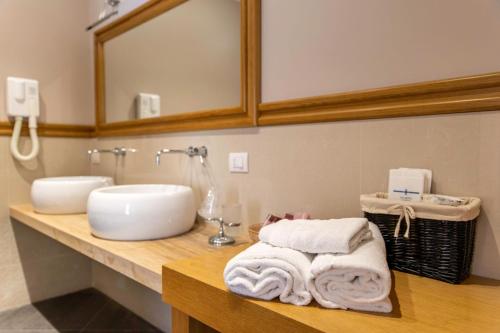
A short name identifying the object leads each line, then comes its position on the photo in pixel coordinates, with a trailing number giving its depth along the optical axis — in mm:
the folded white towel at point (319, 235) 697
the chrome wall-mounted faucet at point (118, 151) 1980
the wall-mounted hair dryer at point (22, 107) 1886
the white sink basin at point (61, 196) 1683
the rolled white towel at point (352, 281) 622
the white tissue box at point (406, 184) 890
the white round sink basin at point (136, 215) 1221
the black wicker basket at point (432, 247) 779
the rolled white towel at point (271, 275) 677
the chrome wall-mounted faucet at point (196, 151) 1512
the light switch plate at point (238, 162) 1365
